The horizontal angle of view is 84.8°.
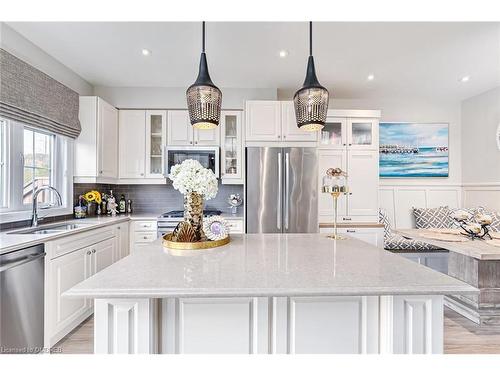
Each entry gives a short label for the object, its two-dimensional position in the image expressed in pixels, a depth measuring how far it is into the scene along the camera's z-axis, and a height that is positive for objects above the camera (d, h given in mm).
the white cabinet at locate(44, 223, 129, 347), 2041 -717
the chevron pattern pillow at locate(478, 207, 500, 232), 3531 -435
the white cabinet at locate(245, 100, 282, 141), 3410 +837
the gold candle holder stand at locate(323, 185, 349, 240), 1776 -18
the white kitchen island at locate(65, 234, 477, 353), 966 -500
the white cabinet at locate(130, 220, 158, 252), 3363 -559
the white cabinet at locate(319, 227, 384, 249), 3504 -588
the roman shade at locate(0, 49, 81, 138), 2158 +803
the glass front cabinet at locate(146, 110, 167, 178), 3676 +628
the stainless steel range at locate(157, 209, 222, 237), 3320 -442
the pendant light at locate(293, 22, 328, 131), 1622 +508
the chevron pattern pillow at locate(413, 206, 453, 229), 3953 -443
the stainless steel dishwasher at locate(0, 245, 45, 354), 1679 -749
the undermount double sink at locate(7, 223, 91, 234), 2316 -387
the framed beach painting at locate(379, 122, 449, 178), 4270 +590
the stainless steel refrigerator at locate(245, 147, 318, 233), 3270 -59
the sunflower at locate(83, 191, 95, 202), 3275 -127
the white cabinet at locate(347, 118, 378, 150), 3584 +700
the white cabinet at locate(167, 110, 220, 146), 3652 +694
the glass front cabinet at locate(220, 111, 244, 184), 3684 +537
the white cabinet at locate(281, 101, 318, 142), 3416 +725
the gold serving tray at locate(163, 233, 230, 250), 1538 -333
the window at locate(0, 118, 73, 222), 2338 +170
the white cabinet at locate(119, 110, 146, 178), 3666 +583
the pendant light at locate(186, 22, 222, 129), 1566 +502
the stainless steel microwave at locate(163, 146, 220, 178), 3578 +416
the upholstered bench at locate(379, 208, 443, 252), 3541 -744
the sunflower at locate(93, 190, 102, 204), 3342 -129
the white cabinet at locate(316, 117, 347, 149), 3590 +701
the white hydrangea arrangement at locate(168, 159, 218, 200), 1601 +45
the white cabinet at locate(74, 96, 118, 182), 3180 +515
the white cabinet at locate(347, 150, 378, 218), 3590 +43
